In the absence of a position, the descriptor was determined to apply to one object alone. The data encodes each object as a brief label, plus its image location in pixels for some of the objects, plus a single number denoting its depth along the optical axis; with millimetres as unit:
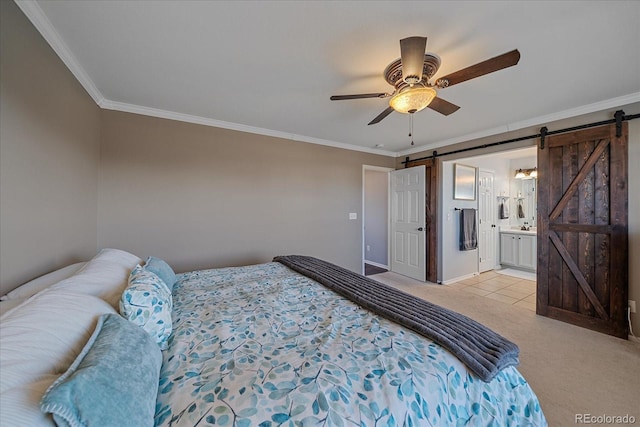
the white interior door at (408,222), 4375
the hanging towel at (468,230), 4375
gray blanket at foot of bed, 1036
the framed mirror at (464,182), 4332
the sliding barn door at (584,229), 2482
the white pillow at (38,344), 554
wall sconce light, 5145
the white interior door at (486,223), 4843
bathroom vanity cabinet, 4734
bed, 647
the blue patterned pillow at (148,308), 1058
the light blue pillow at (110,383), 559
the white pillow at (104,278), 1161
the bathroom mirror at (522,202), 5379
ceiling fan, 1409
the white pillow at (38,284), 1190
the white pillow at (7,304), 982
